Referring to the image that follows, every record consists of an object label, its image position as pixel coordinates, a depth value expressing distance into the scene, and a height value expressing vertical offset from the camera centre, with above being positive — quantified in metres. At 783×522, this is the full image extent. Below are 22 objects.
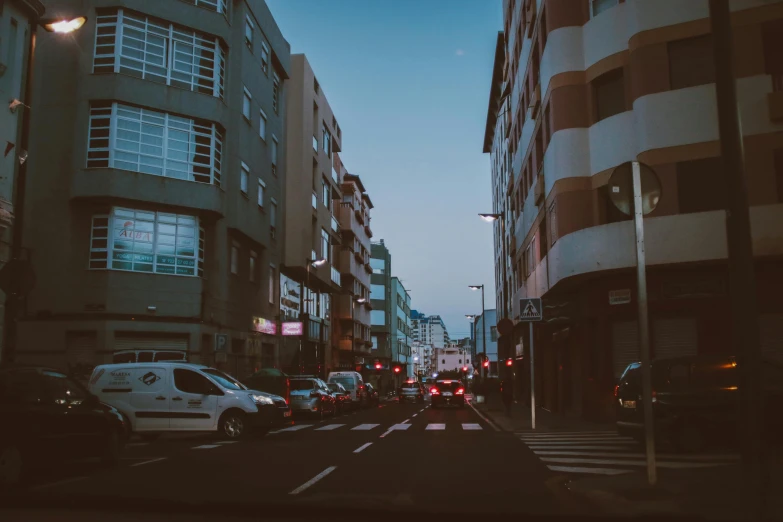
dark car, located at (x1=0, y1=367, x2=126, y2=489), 9.74 -0.83
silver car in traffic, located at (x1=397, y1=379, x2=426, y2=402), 53.72 -1.91
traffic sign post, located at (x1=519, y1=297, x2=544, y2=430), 18.89 +1.48
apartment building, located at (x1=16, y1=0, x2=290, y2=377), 26.78 +7.05
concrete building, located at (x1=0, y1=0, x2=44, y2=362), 20.14 +8.27
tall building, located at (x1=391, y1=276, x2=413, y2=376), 116.54 +7.71
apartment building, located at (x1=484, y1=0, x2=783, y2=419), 19.80 +5.87
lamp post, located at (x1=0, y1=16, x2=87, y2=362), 13.52 +3.11
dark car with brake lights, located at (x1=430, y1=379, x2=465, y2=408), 39.44 -1.46
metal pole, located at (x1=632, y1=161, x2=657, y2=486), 8.41 +0.32
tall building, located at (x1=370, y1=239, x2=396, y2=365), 102.69 +8.18
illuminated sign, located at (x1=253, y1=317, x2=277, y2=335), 36.12 +2.12
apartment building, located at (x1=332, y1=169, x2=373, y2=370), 67.75 +8.89
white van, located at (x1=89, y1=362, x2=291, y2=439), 17.14 -0.78
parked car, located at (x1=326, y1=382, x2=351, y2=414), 32.64 -1.39
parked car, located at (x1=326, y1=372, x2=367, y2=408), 38.97 -0.91
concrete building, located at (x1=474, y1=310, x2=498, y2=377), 81.76 +3.46
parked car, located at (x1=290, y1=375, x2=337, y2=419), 27.06 -1.13
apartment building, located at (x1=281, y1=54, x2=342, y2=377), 43.81 +10.24
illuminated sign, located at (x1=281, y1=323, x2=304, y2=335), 40.19 +2.12
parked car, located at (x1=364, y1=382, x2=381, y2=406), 43.52 -1.85
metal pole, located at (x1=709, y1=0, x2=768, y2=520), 5.52 +0.74
